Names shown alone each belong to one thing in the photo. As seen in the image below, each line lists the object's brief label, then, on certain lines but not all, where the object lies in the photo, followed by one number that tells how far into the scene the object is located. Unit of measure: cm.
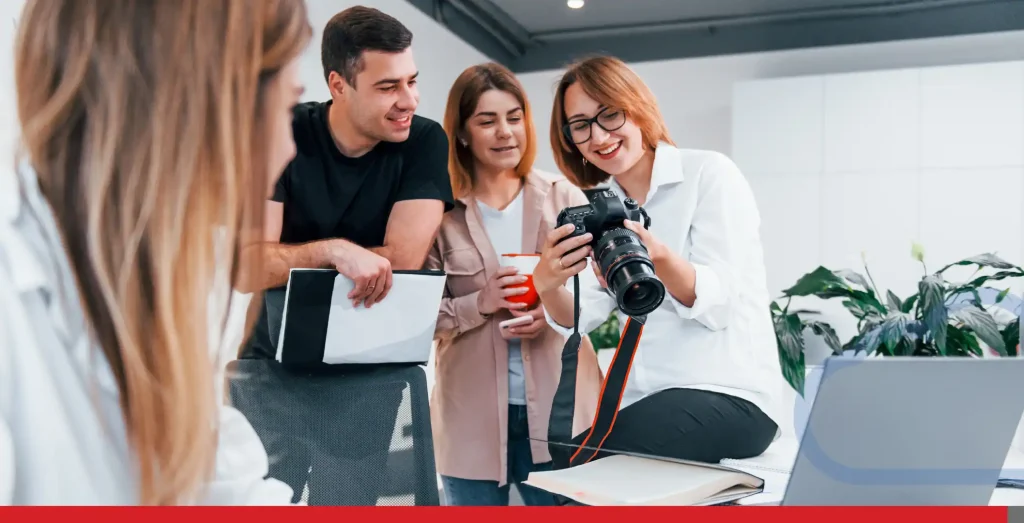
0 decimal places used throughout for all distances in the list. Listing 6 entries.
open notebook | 92
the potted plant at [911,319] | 139
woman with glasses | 130
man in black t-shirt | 127
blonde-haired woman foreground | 87
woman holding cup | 139
